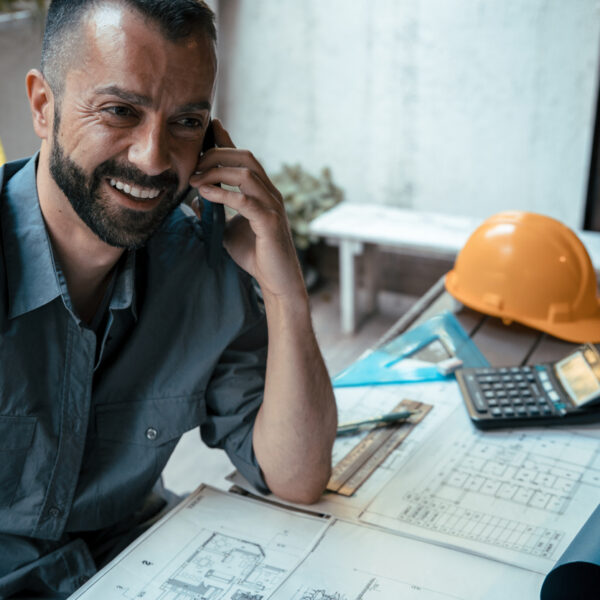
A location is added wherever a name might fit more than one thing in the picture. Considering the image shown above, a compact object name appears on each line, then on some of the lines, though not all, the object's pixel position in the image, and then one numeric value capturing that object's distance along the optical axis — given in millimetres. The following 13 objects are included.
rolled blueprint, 913
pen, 1396
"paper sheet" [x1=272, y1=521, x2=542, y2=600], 986
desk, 996
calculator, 1386
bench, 3414
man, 1107
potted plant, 4031
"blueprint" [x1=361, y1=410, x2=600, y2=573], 1094
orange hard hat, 1733
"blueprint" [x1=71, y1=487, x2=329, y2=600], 1004
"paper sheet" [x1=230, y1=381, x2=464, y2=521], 1201
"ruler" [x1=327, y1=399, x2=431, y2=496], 1251
